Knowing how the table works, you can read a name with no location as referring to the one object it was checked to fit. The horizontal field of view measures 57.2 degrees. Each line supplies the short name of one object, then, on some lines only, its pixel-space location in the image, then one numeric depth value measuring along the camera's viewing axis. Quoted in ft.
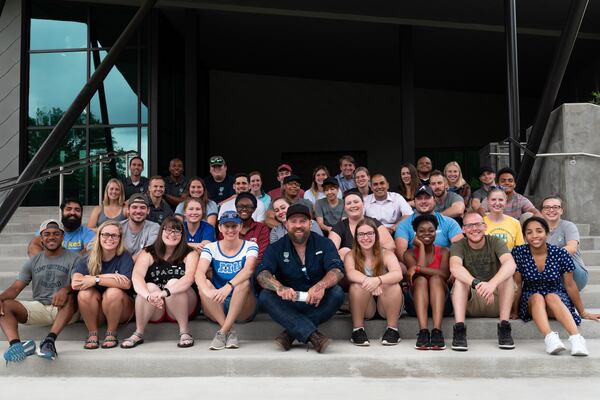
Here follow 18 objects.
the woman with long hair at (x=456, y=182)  21.03
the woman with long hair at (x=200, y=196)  19.47
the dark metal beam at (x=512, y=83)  24.75
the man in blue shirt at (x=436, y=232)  15.62
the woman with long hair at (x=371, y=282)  13.82
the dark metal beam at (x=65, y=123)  16.30
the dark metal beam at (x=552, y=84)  20.66
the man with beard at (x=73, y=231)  16.65
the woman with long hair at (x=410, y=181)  20.40
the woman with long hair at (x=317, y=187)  21.26
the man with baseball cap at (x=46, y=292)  13.57
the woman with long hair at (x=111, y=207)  18.93
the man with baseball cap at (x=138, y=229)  16.40
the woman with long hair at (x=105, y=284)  13.97
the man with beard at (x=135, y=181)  23.61
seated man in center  13.48
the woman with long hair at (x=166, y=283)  14.01
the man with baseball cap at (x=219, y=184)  23.22
